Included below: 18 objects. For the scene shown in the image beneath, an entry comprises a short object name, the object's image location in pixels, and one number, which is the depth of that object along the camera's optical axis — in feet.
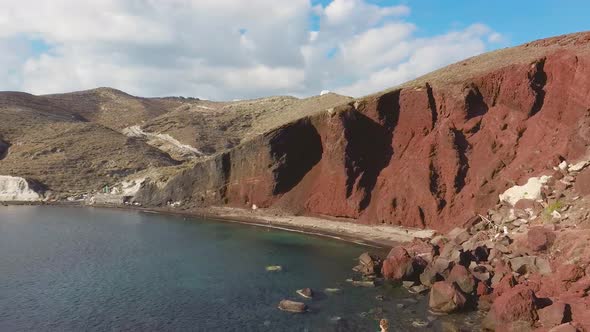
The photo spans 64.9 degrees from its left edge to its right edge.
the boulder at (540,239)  112.06
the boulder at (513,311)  89.71
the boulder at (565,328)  79.46
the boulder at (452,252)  125.39
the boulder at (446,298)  103.40
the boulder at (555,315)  85.40
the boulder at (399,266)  128.88
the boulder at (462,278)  109.70
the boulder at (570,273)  97.50
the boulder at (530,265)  107.96
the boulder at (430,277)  122.18
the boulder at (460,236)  143.33
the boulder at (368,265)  135.54
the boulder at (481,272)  114.61
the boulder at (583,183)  121.79
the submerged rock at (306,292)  115.85
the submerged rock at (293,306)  105.29
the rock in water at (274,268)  141.79
